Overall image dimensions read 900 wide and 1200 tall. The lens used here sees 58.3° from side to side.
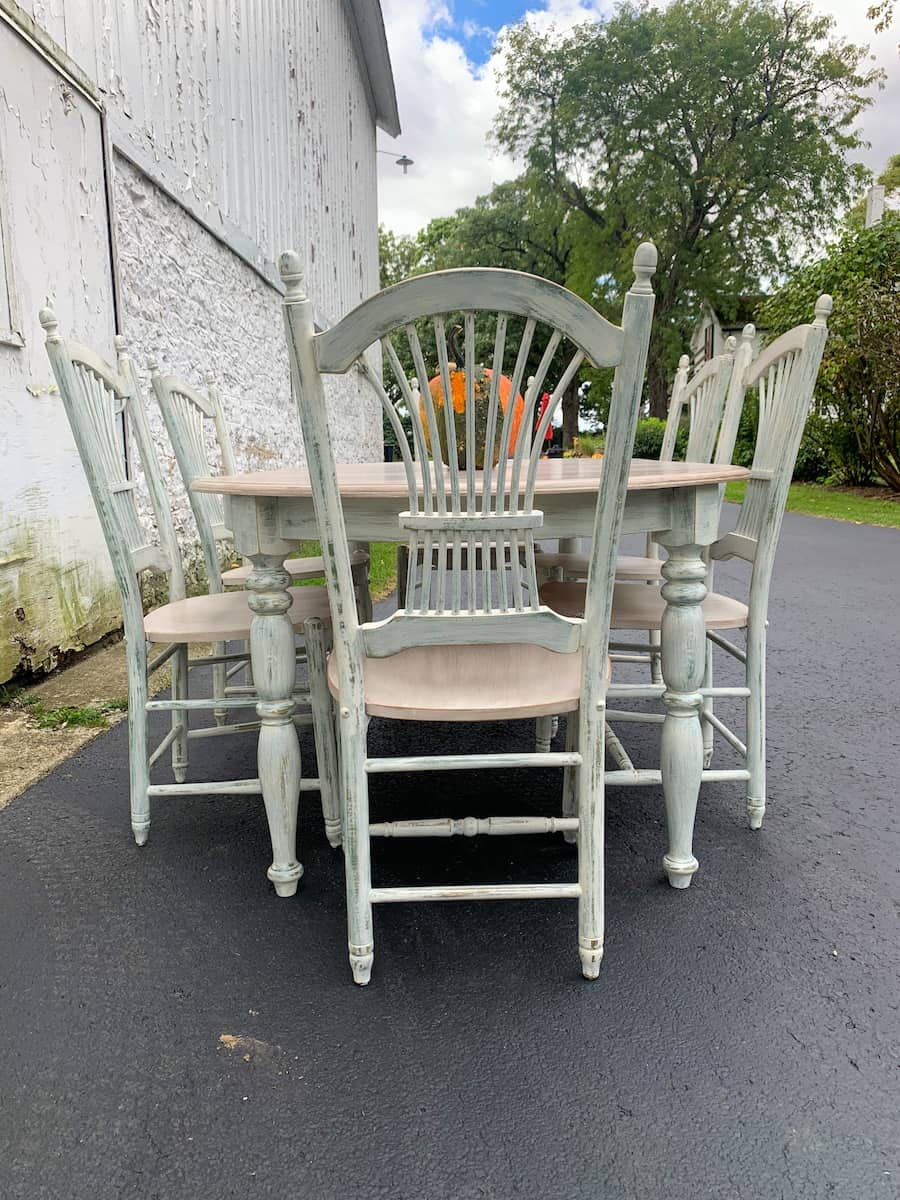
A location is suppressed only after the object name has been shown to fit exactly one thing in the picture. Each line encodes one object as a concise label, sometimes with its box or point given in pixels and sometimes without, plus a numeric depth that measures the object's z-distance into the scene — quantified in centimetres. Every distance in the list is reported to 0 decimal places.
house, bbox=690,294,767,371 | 1897
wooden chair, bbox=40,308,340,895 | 179
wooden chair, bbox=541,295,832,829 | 186
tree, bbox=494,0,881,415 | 1647
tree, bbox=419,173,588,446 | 2211
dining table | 156
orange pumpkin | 210
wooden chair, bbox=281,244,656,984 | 121
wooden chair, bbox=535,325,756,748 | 235
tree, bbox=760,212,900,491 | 973
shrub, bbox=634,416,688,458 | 1797
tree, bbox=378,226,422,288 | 3419
